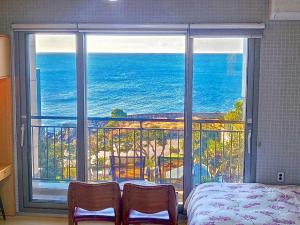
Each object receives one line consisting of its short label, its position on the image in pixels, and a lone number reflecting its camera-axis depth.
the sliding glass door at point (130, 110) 2.88
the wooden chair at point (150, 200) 2.27
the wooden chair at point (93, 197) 2.30
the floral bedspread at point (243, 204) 2.10
